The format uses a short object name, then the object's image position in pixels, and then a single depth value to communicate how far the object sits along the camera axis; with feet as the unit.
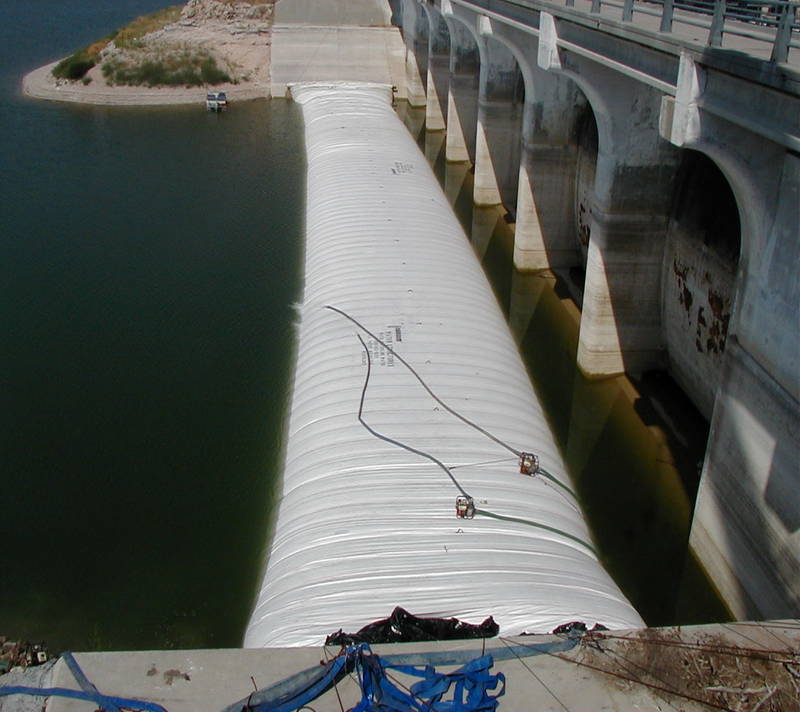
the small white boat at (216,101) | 154.10
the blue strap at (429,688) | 23.29
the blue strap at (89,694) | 23.09
